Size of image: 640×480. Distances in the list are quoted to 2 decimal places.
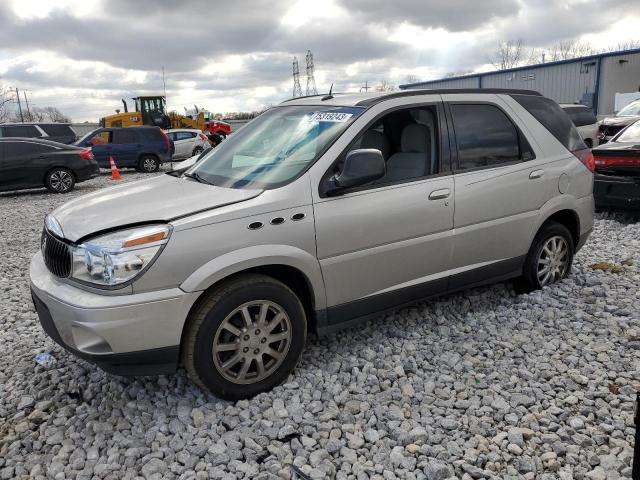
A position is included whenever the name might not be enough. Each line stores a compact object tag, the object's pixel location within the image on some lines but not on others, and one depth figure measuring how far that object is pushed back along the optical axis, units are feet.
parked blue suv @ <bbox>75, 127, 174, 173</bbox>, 58.65
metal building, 87.66
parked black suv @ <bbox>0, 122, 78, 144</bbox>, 59.52
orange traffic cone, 52.58
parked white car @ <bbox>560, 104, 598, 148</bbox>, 49.11
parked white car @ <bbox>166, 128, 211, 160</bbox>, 71.05
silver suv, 9.52
